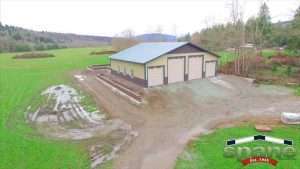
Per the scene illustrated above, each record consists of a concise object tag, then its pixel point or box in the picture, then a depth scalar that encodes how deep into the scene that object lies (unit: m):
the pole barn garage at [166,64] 18.47
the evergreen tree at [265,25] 43.33
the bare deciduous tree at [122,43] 46.28
